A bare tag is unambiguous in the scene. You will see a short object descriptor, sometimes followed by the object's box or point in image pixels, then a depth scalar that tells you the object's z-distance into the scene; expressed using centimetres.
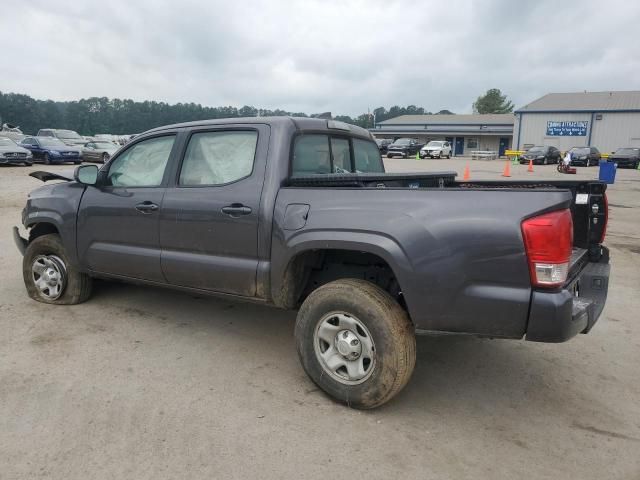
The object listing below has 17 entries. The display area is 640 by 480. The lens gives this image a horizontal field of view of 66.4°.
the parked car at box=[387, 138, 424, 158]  4150
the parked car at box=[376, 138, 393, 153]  4409
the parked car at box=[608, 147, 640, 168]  3381
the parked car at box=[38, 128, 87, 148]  3003
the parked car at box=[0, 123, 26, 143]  3197
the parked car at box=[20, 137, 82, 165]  2417
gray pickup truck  258
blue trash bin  1873
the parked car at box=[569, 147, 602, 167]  3572
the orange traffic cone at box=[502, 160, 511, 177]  2413
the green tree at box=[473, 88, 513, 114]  10219
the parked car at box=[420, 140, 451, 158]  4169
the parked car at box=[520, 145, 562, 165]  3744
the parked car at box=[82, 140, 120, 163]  2556
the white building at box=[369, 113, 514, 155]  6366
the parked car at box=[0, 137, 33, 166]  2158
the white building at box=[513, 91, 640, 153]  5009
